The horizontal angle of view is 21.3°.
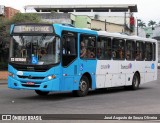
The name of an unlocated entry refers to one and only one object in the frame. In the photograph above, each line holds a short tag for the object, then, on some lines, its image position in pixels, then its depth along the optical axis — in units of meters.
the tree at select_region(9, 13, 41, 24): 40.24
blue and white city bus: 16.44
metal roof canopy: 113.12
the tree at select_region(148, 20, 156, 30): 183.62
